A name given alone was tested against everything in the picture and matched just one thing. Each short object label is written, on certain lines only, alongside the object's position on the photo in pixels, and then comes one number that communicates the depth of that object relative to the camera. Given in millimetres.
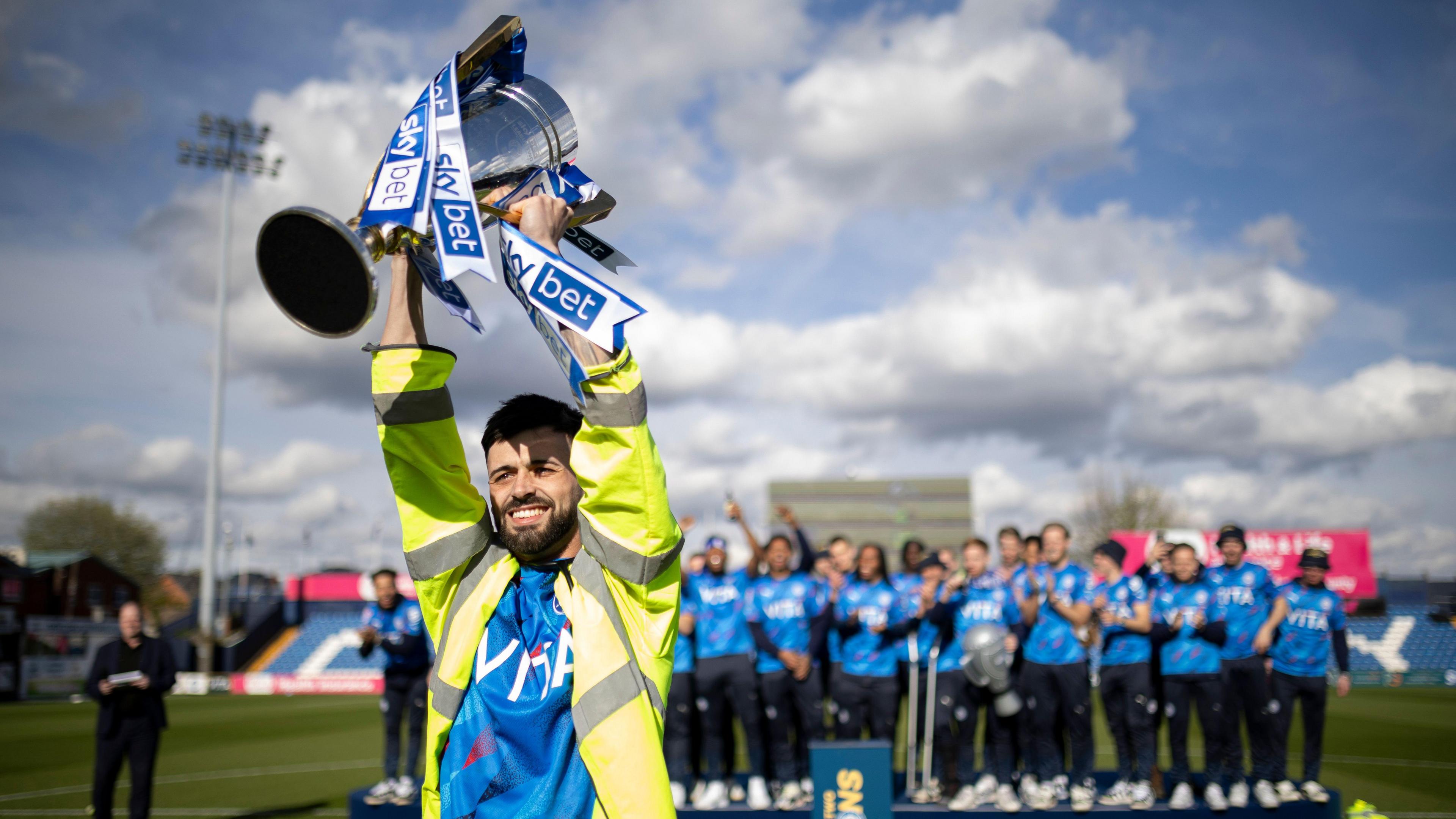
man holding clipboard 8008
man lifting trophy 1857
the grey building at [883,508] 78750
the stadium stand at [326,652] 34250
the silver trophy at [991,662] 8453
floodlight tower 31016
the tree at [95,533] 55781
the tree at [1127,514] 44781
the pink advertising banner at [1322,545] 29203
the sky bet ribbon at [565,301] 1816
